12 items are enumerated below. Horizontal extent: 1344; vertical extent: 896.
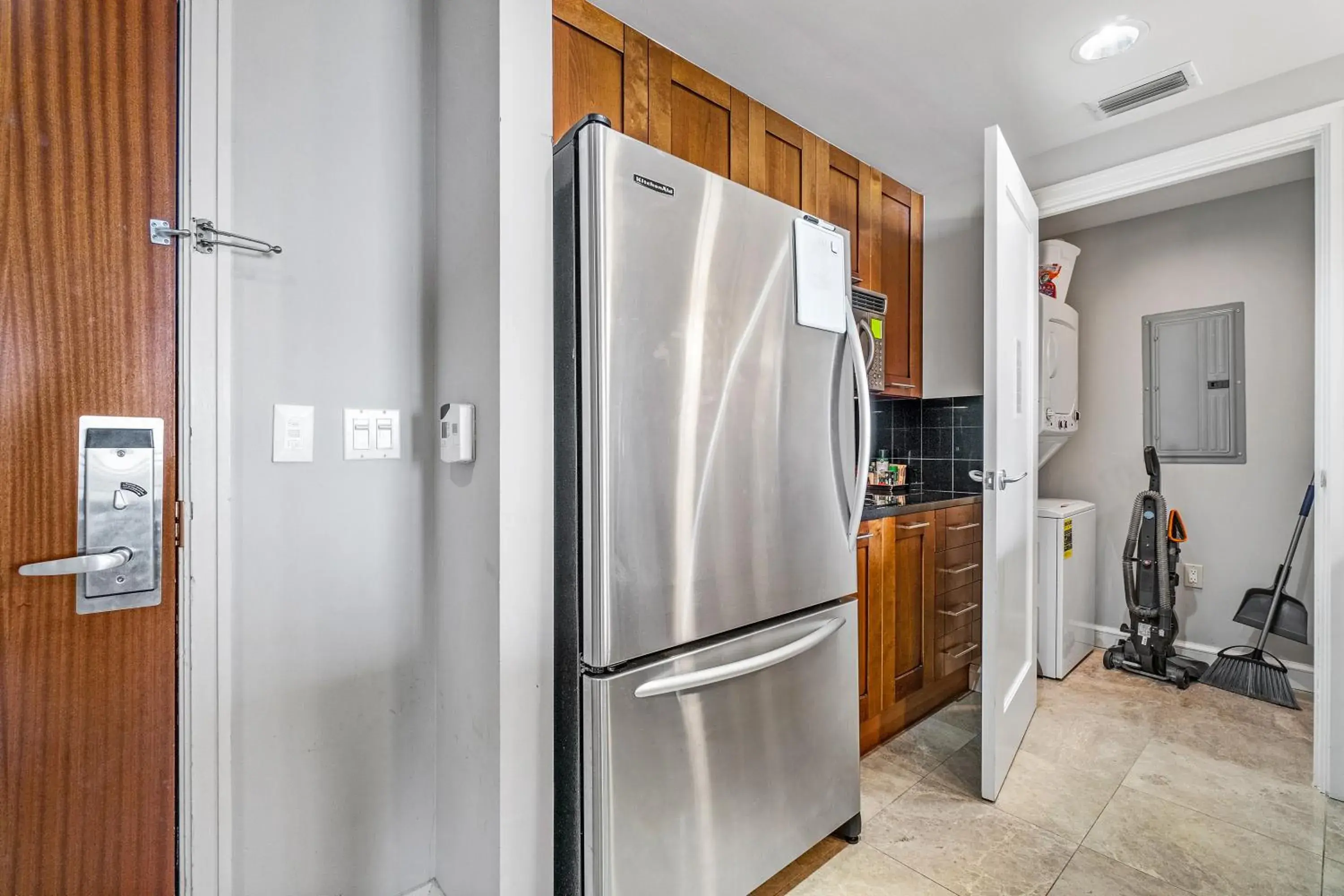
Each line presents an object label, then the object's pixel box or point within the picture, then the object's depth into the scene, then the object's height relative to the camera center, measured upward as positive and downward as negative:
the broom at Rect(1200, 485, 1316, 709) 2.54 -1.04
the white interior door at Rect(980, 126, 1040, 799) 1.83 -0.05
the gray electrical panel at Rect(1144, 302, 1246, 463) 2.88 +0.33
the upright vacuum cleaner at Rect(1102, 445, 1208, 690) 2.80 -0.67
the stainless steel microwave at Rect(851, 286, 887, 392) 2.42 +0.53
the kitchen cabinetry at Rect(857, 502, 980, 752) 2.07 -0.67
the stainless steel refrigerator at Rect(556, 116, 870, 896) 1.12 -0.17
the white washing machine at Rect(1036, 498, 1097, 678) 2.81 -0.68
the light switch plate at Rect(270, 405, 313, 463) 1.19 +0.03
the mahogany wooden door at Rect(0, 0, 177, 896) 0.94 +0.10
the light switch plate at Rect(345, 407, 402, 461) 1.29 +0.03
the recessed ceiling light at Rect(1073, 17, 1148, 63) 1.76 +1.29
